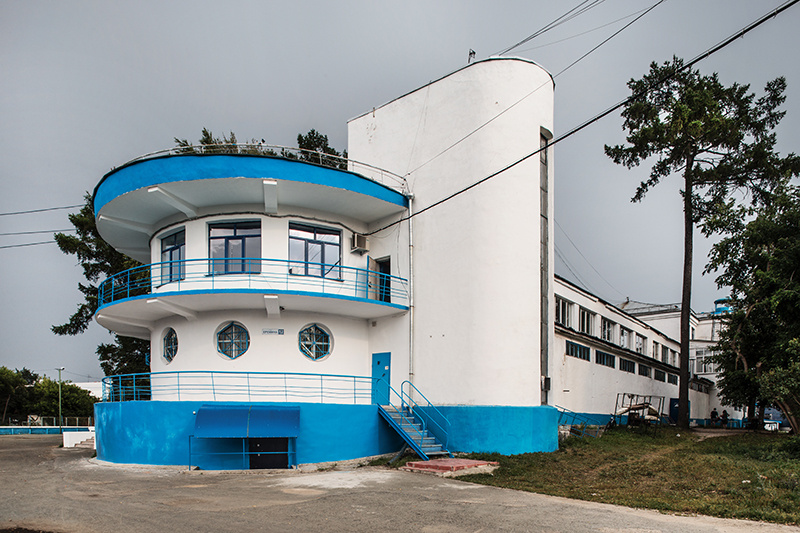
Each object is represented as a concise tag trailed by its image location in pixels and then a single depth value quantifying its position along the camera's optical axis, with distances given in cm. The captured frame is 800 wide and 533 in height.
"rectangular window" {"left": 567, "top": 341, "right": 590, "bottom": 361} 2489
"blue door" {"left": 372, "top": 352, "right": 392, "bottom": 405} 2005
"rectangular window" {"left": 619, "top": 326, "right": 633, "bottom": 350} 3561
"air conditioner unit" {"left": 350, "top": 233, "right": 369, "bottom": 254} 2042
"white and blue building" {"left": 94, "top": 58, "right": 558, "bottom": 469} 1739
